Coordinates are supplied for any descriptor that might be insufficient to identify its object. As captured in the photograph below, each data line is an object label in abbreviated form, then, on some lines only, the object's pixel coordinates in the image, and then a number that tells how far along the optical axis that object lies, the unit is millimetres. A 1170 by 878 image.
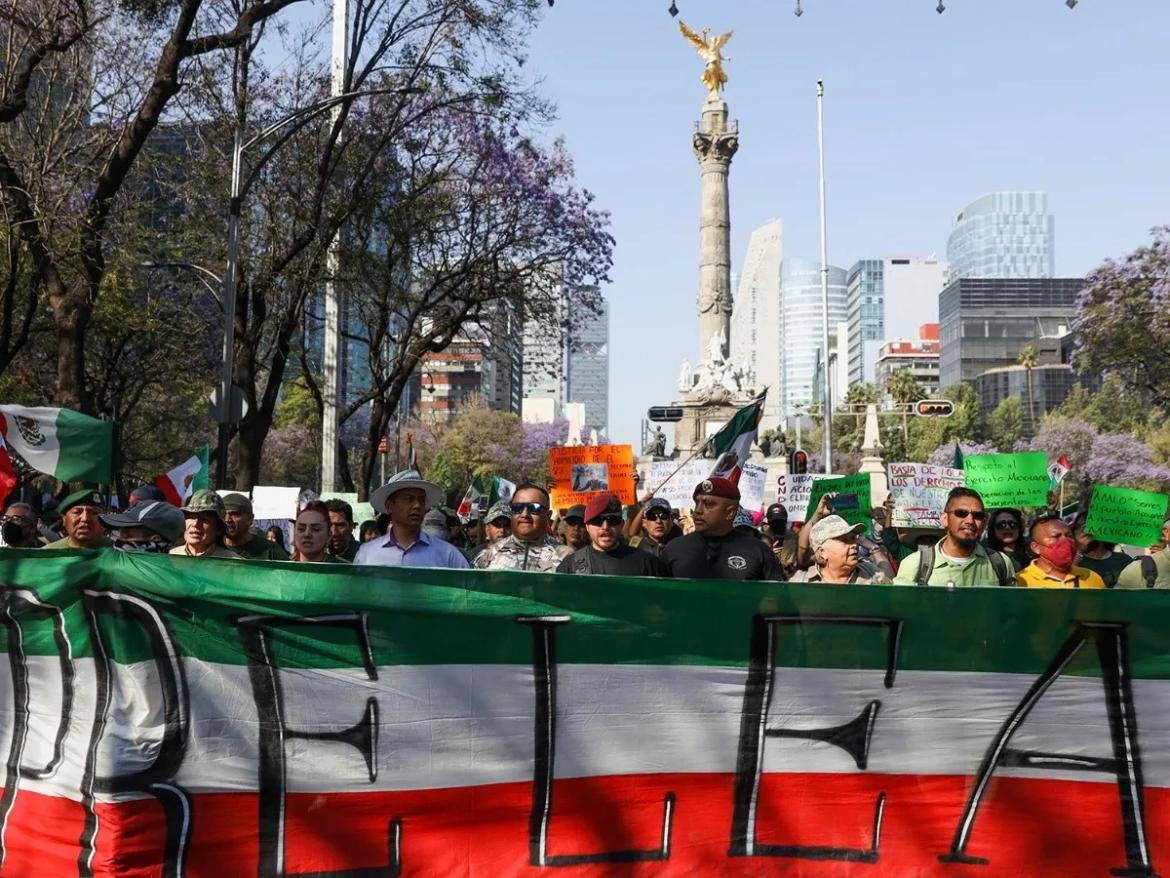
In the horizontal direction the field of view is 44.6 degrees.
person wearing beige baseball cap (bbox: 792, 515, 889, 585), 6082
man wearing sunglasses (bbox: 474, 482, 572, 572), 8000
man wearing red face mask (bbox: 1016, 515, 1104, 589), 6574
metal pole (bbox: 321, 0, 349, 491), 23984
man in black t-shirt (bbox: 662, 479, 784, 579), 6359
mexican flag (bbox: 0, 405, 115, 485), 9398
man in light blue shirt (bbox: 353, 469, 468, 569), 6504
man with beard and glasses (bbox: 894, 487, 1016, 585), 6398
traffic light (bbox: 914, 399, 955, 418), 48656
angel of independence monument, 56469
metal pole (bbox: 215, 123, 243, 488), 16938
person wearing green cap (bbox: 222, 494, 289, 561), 7375
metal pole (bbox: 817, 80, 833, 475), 53059
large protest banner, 4988
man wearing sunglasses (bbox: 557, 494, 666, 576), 6574
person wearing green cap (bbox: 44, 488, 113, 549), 6883
